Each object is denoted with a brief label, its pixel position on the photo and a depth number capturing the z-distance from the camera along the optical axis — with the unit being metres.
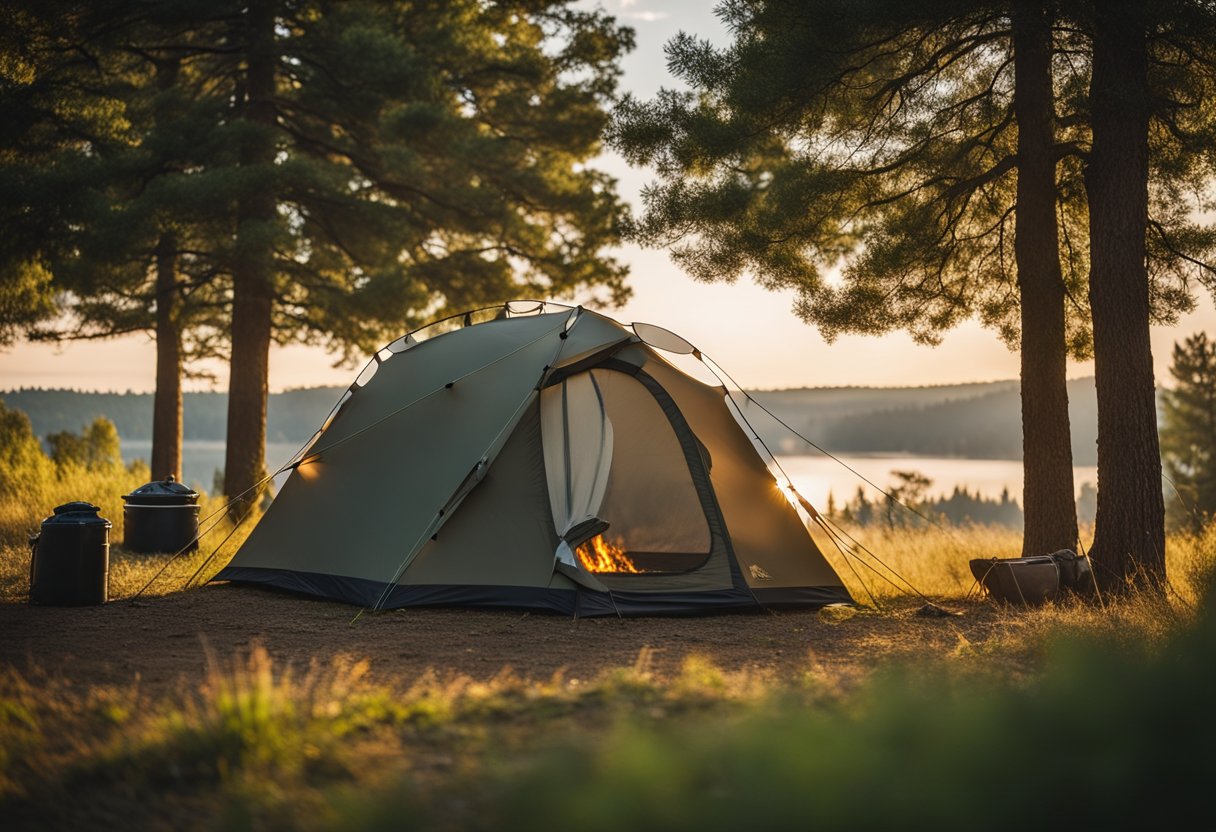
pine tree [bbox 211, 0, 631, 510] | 13.30
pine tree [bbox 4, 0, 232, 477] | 12.49
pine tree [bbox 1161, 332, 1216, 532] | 37.75
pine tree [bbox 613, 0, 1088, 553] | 8.98
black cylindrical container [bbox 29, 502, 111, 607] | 7.64
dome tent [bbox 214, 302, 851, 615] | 7.82
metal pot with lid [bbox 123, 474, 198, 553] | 10.38
